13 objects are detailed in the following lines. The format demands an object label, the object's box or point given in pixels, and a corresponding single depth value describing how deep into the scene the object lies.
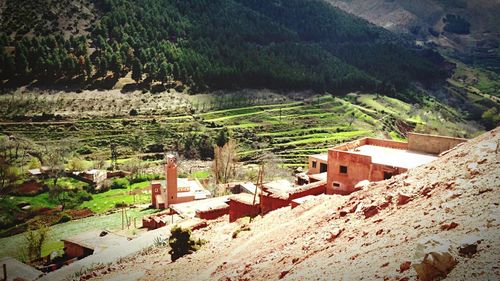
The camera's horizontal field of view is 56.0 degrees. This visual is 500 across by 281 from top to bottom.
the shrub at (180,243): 24.56
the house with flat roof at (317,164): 40.97
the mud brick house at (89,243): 36.22
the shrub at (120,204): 54.04
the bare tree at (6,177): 57.22
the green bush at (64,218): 50.91
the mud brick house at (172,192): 48.28
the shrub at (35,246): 39.34
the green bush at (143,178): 64.12
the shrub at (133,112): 85.88
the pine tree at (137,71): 99.38
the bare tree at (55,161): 62.66
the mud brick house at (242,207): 30.00
